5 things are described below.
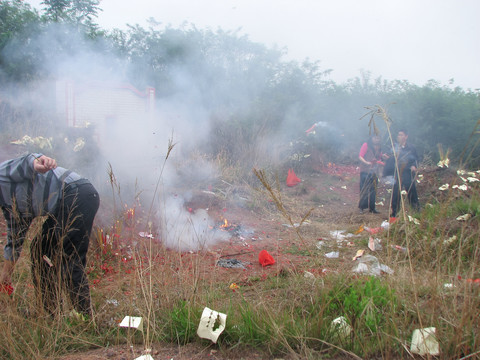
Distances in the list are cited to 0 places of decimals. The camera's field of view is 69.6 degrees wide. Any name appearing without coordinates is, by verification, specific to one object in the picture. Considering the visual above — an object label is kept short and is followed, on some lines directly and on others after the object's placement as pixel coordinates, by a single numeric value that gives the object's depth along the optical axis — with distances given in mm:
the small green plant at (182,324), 2082
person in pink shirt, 6809
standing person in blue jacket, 6242
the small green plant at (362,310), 1848
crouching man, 2373
